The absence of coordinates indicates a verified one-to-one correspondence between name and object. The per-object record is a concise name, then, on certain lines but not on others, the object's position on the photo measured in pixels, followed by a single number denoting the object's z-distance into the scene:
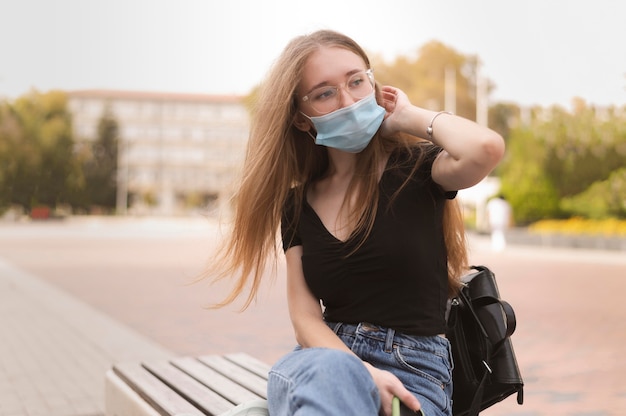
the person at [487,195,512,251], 24.02
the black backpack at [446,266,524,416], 2.42
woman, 2.24
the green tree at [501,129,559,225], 29.64
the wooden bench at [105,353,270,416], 2.85
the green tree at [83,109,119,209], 75.25
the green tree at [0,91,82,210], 66.88
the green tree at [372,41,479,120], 53.66
